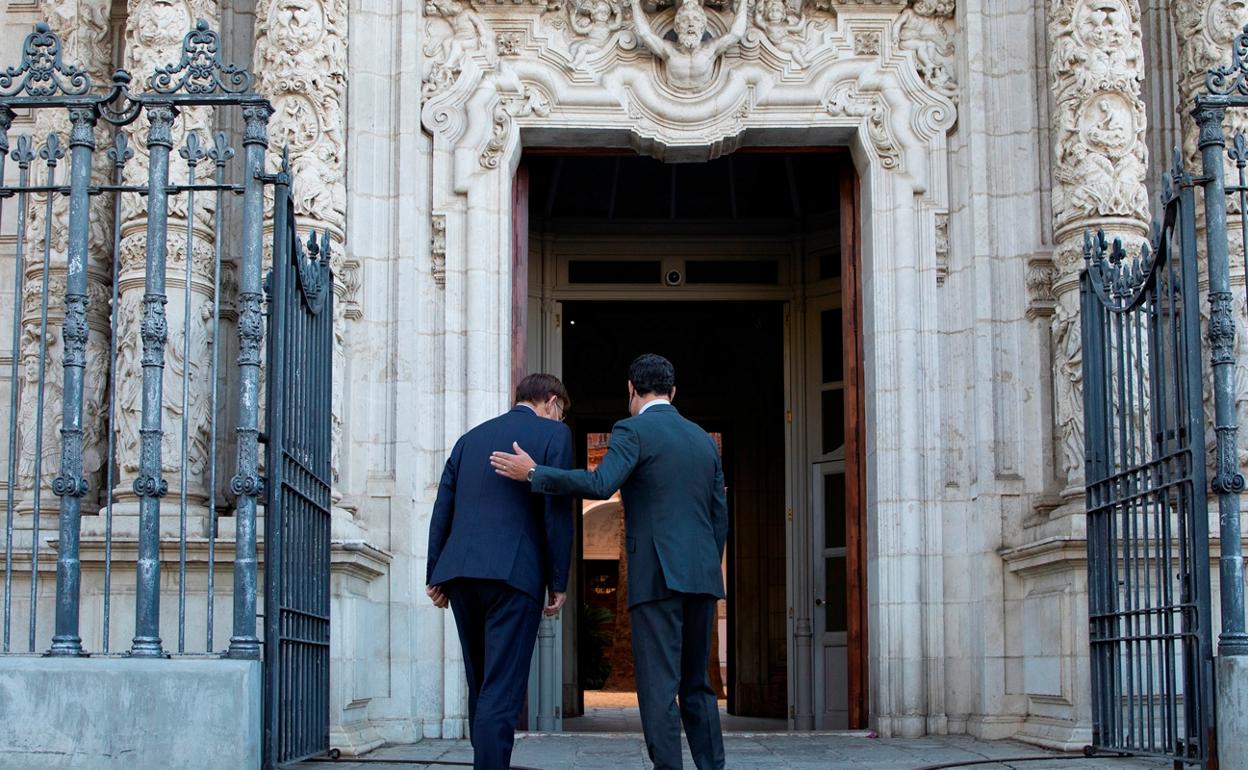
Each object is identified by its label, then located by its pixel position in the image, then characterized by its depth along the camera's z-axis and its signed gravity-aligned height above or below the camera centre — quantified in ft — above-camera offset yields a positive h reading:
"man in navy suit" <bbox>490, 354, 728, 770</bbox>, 21.15 -0.06
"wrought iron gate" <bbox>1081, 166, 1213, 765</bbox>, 22.11 +0.78
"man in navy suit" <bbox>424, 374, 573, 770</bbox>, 21.18 -0.12
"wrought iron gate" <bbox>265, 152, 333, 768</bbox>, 22.57 +0.78
